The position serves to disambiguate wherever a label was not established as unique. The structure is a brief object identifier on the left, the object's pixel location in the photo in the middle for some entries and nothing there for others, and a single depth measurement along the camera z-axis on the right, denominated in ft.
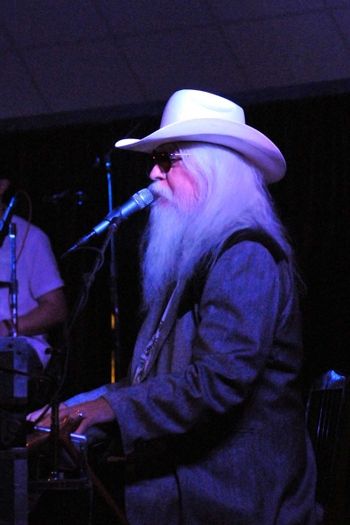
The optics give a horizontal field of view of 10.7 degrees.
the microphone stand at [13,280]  30.48
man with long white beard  16.58
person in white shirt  31.55
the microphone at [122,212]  19.08
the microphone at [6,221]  30.69
